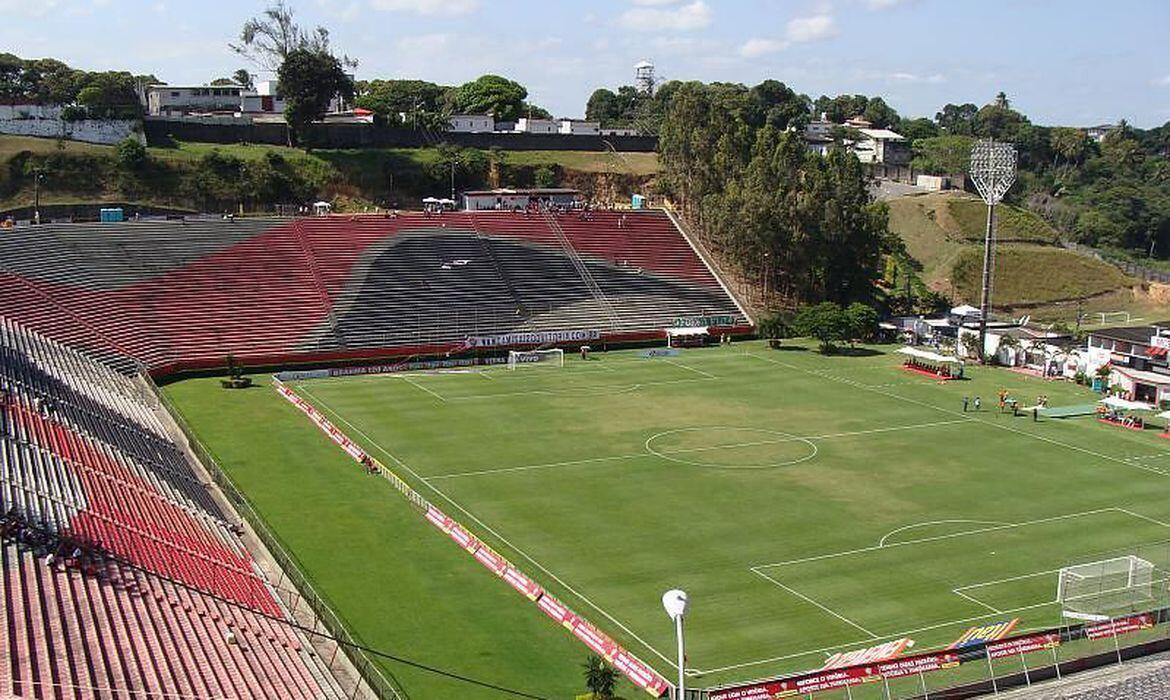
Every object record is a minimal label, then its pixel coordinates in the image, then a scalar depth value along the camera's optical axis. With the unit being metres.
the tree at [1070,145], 170.38
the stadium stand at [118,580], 23.85
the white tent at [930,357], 72.50
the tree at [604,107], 181.57
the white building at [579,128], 131.45
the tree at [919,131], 192.88
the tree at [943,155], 147.88
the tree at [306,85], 106.56
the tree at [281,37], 126.56
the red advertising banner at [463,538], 40.06
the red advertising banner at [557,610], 33.78
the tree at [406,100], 118.94
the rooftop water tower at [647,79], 194.12
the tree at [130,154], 96.88
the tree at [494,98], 134.00
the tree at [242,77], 166.12
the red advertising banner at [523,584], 35.75
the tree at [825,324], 78.69
